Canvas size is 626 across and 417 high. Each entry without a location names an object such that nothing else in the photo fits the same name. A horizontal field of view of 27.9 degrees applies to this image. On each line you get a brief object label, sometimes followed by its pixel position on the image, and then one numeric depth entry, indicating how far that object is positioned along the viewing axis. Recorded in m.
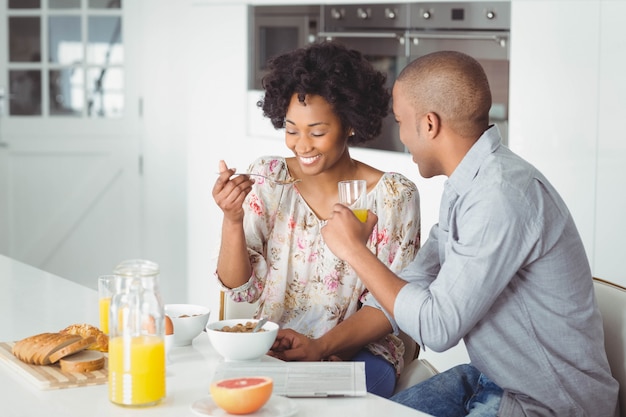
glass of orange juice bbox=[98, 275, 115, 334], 2.69
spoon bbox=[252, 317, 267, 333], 2.60
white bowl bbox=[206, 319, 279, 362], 2.52
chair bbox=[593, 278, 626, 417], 2.62
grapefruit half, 2.13
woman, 3.22
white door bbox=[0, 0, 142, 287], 7.19
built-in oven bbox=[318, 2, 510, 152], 4.79
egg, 2.59
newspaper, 2.29
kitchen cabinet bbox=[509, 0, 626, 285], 4.20
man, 2.46
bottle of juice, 2.16
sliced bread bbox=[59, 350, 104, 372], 2.38
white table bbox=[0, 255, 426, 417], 2.20
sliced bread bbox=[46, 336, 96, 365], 2.42
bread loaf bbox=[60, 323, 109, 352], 2.56
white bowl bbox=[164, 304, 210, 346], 2.66
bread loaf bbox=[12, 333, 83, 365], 2.43
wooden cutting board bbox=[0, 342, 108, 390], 2.32
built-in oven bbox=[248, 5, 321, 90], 5.97
